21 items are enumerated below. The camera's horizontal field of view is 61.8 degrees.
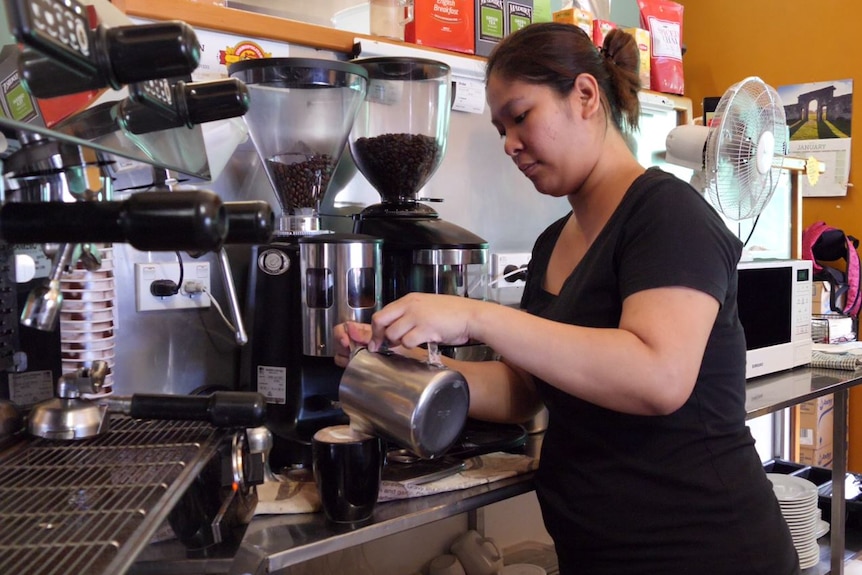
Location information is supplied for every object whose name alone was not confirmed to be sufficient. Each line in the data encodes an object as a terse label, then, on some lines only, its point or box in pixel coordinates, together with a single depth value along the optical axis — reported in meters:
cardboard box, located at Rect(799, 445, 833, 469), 2.63
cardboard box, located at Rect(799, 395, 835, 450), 2.62
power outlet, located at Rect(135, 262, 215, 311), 1.20
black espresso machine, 0.44
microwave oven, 1.86
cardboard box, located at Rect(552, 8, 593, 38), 1.79
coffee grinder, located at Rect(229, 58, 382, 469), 1.05
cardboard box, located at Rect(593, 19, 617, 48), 1.85
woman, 0.82
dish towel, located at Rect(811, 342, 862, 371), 1.97
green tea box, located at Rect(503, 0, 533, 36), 1.71
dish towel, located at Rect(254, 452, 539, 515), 0.94
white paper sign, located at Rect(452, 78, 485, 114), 1.65
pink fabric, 2.56
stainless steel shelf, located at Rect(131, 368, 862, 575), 0.71
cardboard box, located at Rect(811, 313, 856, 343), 2.26
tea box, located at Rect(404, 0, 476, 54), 1.57
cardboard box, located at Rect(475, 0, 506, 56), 1.66
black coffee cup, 0.88
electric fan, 1.73
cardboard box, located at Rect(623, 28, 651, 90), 1.98
